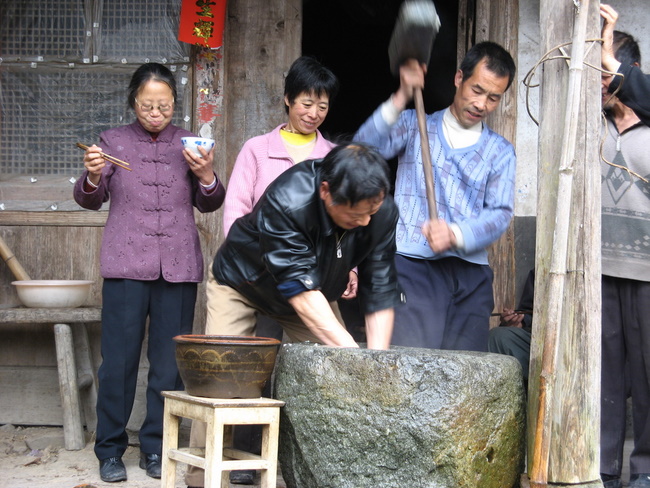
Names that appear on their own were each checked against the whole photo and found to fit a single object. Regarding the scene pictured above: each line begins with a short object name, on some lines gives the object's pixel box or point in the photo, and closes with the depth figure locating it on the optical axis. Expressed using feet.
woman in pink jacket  13.84
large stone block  10.23
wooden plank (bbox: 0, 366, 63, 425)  16.97
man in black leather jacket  10.68
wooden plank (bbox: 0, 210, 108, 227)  16.60
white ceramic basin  15.51
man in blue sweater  13.04
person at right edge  12.55
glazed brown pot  10.90
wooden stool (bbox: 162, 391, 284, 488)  10.77
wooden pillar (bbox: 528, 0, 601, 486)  10.96
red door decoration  16.06
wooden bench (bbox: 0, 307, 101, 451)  15.44
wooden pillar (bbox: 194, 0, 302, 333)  16.61
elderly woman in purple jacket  14.11
